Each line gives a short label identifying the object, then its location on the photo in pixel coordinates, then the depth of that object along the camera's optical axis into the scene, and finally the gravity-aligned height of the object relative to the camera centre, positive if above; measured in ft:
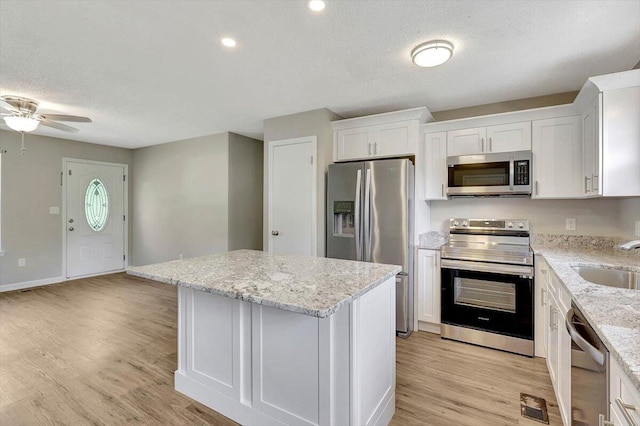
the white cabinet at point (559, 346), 5.18 -2.67
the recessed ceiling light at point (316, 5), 5.59 +3.90
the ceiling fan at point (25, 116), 9.98 +3.24
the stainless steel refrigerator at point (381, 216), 9.87 -0.20
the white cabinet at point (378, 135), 10.39 +2.76
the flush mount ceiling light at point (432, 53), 6.93 +3.76
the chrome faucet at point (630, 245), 5.04 -0.60
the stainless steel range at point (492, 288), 8.53 -2.35
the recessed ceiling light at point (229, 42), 6.83 +3.92
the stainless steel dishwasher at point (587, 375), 3.38 -2.14
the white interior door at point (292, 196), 11.68 +0.59
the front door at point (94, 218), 17.17 -0.40
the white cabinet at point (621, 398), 2.58 -1.77
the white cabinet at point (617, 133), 6.62 +1.75
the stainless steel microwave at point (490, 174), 9.20 +1.16
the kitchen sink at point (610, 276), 5.87 -1.37
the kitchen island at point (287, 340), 4.66 -2.32
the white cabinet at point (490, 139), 9.37 +2.33
